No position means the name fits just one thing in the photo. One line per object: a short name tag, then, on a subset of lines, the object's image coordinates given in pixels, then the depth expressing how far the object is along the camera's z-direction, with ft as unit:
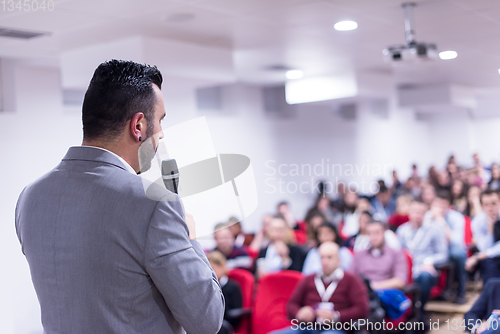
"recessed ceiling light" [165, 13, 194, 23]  10.57
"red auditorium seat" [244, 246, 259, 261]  16.70
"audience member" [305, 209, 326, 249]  16.61
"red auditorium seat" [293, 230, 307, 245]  18.18
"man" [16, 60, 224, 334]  2.96
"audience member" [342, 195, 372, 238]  17.53
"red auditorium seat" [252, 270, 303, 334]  11.80
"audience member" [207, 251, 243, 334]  11.54
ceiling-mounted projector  10.52
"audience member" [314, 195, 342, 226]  19.33
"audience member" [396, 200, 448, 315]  12.91
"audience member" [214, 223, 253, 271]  15.72
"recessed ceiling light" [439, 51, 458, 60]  10.19
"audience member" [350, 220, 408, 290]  12.79
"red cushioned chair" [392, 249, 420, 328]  11.28
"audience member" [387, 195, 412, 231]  17.98
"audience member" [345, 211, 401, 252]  14.08
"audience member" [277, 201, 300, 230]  21.16
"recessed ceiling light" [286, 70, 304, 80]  18.48
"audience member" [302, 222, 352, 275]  13.91
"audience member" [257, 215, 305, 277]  14.89
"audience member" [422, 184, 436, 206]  15.74
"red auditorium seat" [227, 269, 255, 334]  11.92
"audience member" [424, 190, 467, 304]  12.82
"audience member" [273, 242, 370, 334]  10.80
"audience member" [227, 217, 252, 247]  18.08
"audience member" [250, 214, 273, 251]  18.35
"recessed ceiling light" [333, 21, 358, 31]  11.78
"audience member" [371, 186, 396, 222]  18.44
